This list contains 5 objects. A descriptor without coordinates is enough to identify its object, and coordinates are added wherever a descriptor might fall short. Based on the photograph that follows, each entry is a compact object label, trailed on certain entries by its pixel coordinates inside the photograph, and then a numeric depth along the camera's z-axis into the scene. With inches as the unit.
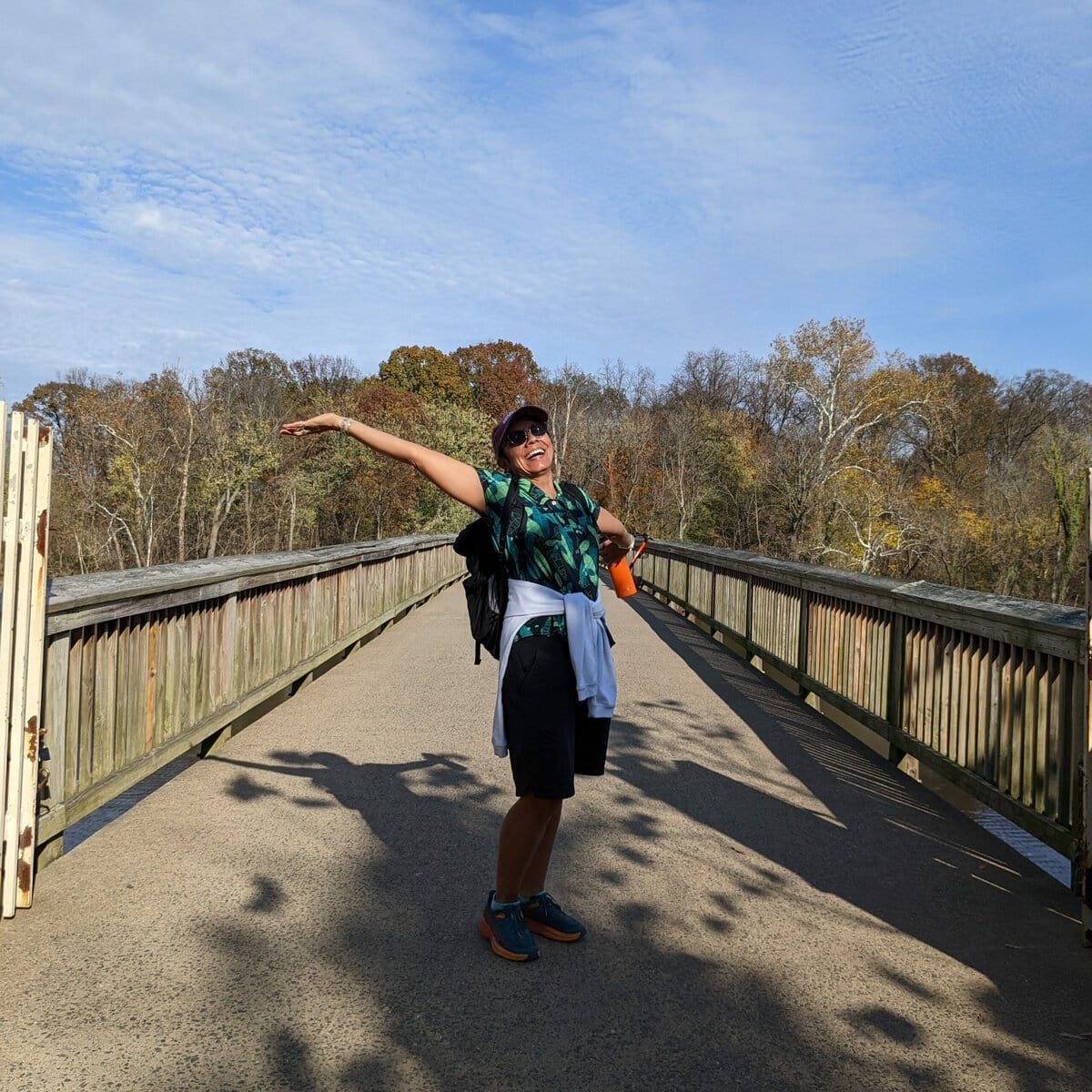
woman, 127.5
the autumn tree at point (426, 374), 2454.5
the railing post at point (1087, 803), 130.8
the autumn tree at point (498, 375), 2519.6
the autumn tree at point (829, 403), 1624.0
